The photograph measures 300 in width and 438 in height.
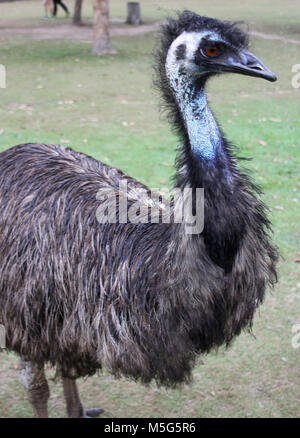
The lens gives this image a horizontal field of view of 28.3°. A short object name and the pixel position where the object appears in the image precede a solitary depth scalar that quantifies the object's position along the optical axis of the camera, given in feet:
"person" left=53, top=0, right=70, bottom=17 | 68.13
